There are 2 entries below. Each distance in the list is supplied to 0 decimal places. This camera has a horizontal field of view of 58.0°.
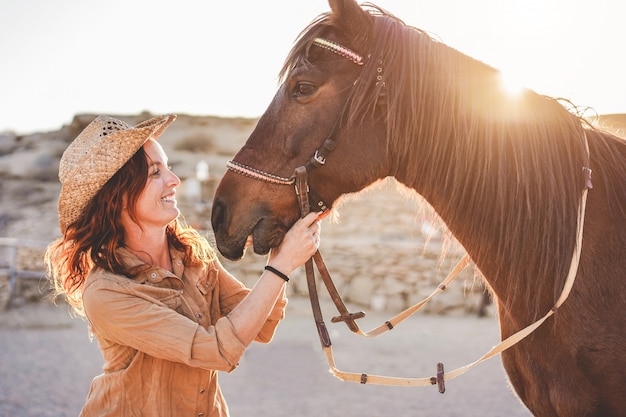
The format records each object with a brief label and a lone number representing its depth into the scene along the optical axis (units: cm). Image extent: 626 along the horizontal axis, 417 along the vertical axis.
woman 199
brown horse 197
